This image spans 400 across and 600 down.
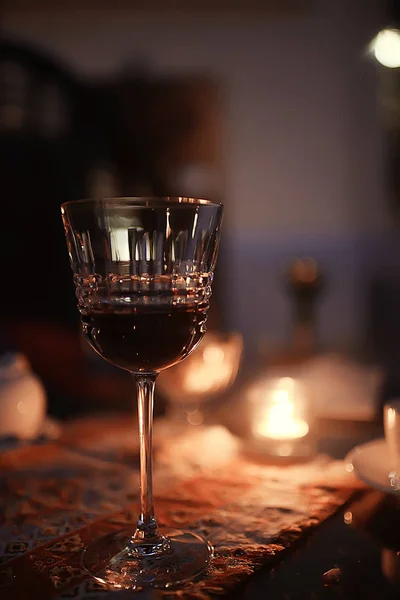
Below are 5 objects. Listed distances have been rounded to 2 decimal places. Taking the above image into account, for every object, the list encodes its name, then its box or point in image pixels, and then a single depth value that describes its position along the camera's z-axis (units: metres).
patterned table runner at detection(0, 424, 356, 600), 0.56
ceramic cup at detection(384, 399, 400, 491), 0.73
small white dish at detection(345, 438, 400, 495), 0.68
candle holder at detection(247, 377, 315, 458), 0.96
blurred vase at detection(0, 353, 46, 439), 0.91
